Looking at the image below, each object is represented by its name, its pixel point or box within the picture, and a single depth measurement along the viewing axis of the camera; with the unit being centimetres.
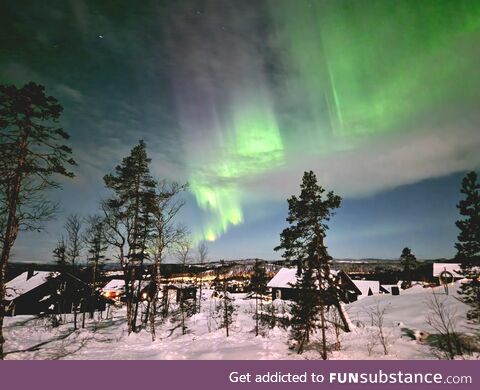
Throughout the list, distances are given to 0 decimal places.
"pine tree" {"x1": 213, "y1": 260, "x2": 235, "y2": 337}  2670
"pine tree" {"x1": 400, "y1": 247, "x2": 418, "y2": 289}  7081
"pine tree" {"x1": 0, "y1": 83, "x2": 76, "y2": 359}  1293
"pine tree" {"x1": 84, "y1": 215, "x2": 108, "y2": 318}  2958
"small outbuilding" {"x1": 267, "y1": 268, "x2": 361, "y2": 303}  5203
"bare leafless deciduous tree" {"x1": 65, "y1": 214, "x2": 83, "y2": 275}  2964
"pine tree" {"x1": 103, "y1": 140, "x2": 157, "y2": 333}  2237
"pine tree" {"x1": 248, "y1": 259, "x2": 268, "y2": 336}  3631
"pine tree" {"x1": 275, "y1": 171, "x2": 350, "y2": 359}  1933
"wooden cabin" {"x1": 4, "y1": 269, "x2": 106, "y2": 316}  3912
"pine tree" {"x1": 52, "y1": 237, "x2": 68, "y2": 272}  3059
